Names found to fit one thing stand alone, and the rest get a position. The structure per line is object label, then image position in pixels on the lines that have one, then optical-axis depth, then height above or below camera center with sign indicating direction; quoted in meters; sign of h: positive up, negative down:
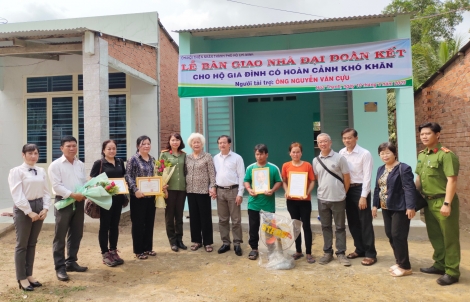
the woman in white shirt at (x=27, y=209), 3.28 -0.47
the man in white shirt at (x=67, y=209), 3.61 -0.54
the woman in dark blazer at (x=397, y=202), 3.48 -0.50
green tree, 14.71 +5.96
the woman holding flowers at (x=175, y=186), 4.42 -0.36
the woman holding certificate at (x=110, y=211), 3.96 -0.61
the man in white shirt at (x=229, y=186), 4.35 -0.37
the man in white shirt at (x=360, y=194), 3.92 -0.46
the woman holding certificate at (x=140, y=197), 4.11 -0.48
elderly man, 3.87 -0.43
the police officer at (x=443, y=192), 3.27 -0.39
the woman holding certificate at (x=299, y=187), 3.92 -0.37
